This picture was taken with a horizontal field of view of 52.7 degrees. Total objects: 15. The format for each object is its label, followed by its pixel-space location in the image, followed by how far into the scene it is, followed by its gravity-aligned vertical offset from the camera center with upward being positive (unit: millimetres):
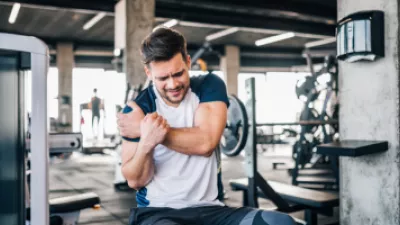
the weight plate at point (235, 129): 2611 -123
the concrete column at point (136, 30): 4875 +1007
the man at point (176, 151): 1170 -123
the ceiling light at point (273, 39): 10836 +2003
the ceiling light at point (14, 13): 7950 +2049
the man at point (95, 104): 9738 +151
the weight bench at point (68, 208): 1486 -364
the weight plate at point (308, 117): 4574 -86
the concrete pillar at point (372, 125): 1860 -76
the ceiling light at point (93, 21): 8671 +2060
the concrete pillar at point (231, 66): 12035 +1326
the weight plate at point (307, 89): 4607 +238
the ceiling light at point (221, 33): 10195 +2027
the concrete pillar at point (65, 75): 10883 +998
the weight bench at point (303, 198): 2480 -574
